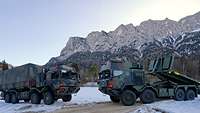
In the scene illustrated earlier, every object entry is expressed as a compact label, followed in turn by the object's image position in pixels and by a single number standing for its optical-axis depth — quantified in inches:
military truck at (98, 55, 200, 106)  394.2
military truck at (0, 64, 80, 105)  439.9
